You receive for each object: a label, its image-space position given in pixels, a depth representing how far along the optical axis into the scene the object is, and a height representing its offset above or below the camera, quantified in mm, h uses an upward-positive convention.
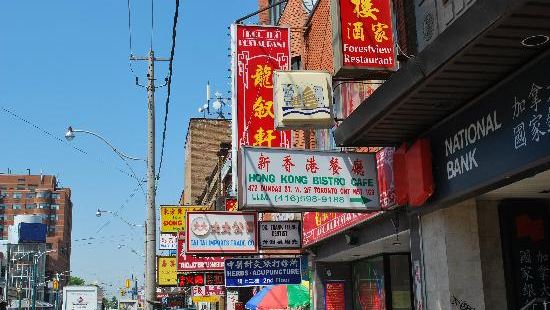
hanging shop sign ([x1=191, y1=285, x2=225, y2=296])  32688 -313
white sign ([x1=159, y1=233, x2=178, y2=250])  35062 +2329
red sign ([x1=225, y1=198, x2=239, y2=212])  26625 +3211
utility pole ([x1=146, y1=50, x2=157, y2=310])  17422 +1665
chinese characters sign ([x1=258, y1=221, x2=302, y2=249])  15777 +1167
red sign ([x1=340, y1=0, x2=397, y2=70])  10352 +3892
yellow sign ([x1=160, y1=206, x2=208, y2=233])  31531 +3213
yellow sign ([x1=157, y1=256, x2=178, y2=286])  34219 +774
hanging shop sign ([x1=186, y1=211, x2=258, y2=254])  15547 +1218
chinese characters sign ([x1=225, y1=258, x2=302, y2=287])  15680 +266
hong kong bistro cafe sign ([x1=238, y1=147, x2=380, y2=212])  10047 +1553
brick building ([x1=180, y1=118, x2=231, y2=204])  73562 +15820
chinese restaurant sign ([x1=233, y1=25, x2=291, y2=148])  15273 +4802
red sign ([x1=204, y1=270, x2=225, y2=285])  24000 +236
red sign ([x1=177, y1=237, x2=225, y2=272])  21875 +728
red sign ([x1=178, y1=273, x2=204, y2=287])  24781 +222
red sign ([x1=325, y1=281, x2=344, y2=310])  16892 -371
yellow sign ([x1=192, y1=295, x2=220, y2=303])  33122 -688
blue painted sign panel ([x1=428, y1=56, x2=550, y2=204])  6891 +1625
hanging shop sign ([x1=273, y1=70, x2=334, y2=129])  10664 +2935
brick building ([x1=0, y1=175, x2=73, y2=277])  197750 +25117
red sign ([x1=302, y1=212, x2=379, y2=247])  12492 +1210
